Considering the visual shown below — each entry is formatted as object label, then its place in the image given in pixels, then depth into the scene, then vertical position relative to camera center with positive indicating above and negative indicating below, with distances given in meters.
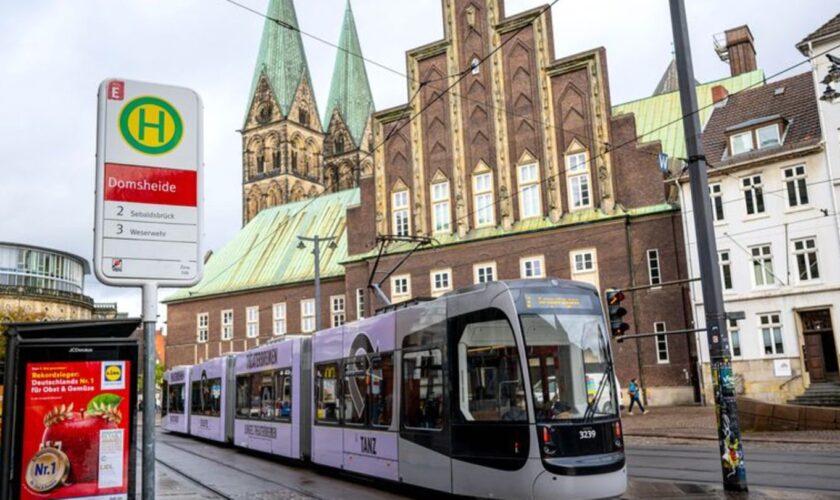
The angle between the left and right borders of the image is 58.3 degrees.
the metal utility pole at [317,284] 30.67 +3.97
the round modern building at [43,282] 68.62 +11.61
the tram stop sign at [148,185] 4.06 +1.12
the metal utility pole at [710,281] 12.05 +1.30
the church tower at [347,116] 93.50 +33.61
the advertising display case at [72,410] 6.46 -0.14
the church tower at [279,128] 86.50 +29.67
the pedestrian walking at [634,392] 30.73 -1.14
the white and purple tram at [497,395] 10.72 -0.37
